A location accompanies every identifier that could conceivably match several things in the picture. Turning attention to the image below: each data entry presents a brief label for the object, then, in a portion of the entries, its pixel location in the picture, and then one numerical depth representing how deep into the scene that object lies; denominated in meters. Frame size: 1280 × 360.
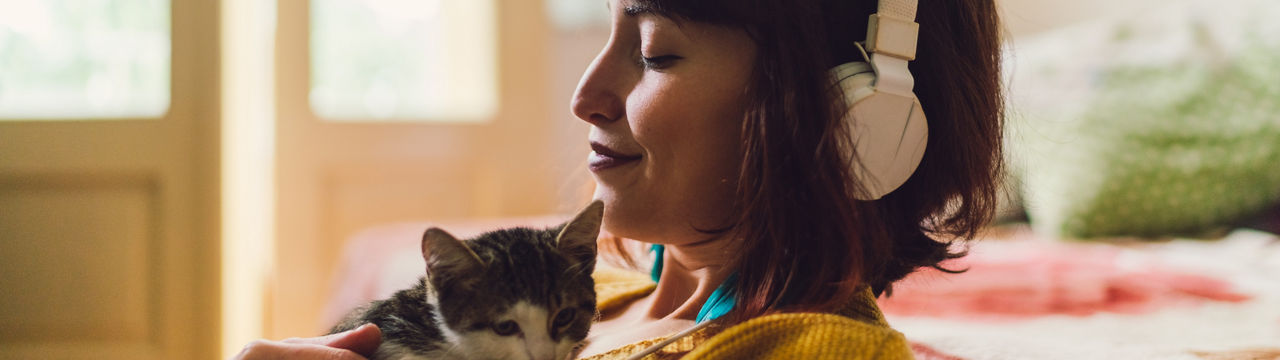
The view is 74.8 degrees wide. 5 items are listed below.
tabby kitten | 0.66
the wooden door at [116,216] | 2.33
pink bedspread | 0.90
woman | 0.64
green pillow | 1.79
